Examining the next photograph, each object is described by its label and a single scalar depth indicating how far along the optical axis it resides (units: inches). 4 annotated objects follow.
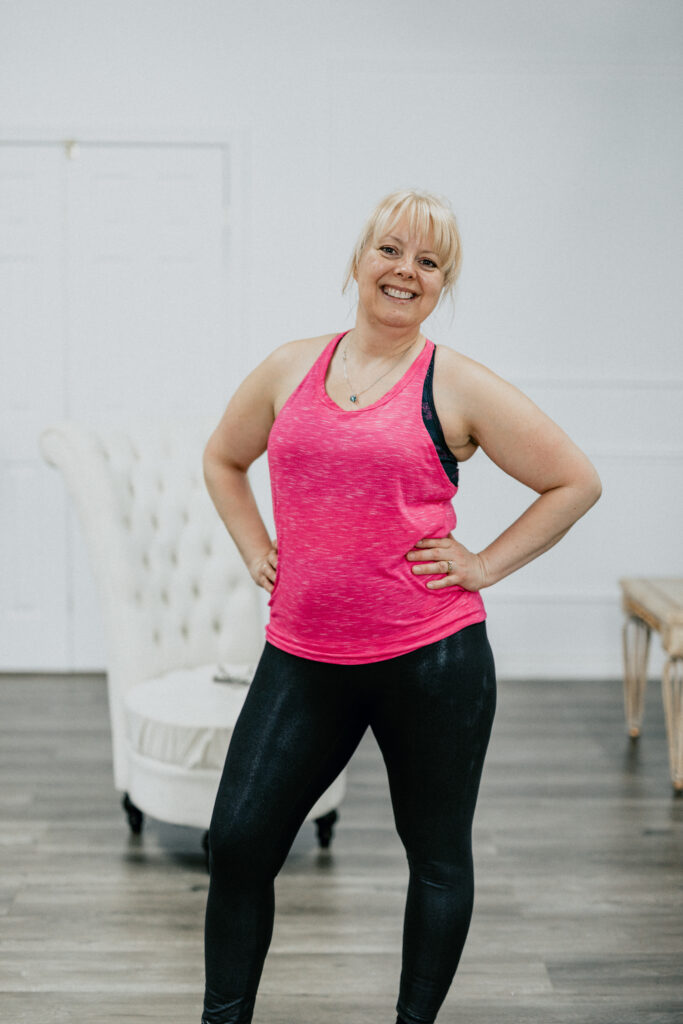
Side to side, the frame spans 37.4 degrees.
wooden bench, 117.1
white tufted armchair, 95.7
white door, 160.7
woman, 55.1
